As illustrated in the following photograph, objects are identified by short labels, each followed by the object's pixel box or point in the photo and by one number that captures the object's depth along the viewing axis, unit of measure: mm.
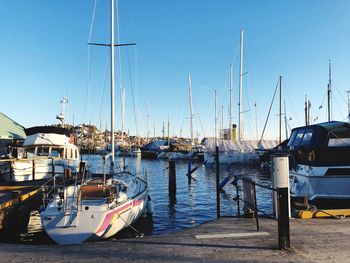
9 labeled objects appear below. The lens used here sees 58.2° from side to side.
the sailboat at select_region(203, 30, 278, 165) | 48125
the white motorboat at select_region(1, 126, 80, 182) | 19270
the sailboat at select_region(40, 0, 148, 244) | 8805
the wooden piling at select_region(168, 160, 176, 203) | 20528
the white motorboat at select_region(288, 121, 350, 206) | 13656
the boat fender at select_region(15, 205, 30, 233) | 12156
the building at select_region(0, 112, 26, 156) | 27328
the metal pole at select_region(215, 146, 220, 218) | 10388
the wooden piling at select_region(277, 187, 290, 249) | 5797
